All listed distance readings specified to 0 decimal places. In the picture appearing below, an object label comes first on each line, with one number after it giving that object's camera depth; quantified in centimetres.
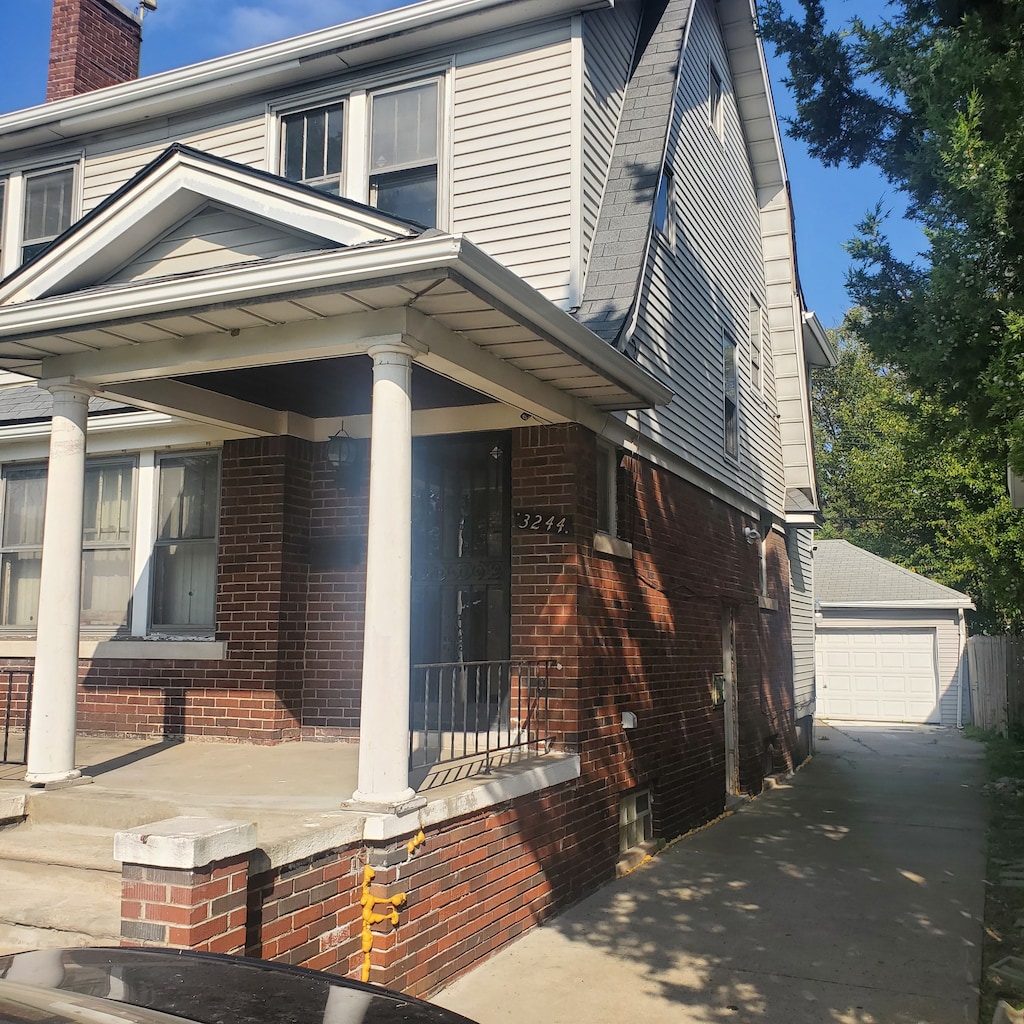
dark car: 235
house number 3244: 736
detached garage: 2336
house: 531
